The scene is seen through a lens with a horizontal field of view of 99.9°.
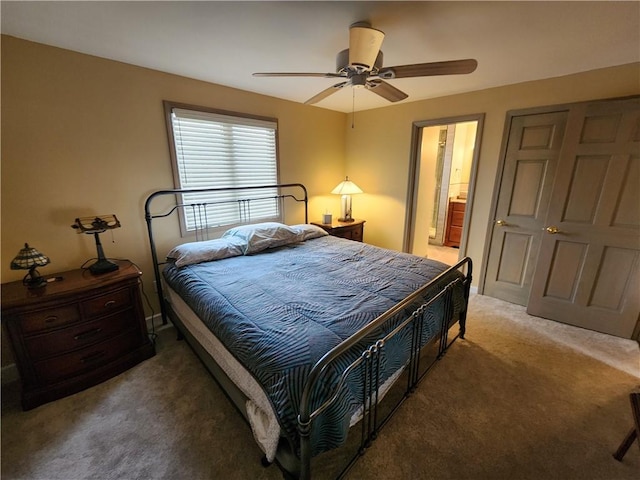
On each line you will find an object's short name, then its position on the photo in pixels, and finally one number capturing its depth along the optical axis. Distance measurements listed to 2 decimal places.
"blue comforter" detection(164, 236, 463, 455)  1.22
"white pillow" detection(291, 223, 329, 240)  3.25
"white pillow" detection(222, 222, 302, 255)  2.78
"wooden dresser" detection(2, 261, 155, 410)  1.76
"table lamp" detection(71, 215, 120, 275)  2.07
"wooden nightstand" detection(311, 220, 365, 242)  3.86
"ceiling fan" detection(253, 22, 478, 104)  1.59
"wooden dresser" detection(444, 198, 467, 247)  5.25
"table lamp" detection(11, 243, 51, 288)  1.76
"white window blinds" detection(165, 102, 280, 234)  2.74
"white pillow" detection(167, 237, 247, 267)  2.43
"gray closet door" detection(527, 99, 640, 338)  2.33
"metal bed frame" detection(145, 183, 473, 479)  1.10
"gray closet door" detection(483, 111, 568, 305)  2.77
